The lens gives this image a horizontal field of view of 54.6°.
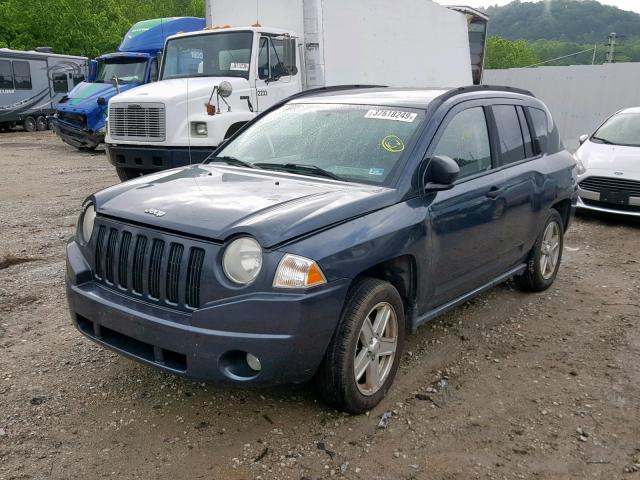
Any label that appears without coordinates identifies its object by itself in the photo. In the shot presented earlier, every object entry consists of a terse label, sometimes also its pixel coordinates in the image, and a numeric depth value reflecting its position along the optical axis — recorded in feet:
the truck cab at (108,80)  52.85
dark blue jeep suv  9.75
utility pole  130.63
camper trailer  79.77
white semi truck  30.07
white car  26.86
